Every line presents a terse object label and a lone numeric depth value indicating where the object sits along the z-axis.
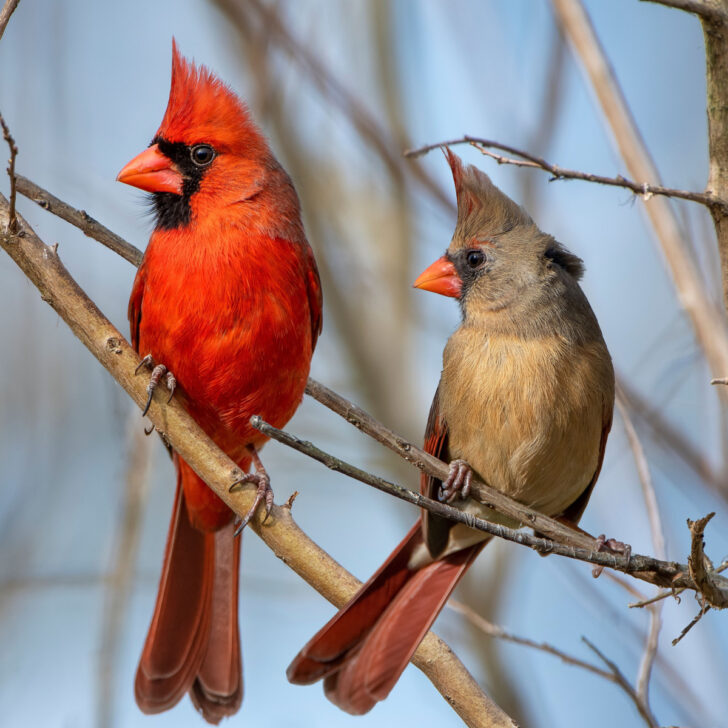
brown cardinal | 5.23
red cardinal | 5.32
